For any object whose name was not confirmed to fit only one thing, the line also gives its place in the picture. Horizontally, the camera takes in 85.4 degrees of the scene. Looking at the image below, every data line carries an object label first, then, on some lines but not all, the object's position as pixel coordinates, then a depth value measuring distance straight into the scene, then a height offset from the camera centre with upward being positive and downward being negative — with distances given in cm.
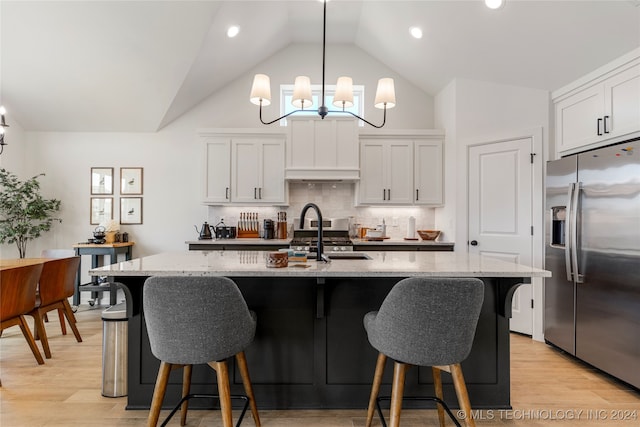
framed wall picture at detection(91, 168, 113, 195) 487 +44
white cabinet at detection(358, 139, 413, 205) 457 +63
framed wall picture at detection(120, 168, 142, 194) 486 +56
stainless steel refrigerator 247 -28
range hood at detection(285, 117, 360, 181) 448 +91
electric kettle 454 -21
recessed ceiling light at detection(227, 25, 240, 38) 391 +214
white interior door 366 +16
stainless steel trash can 230 -91
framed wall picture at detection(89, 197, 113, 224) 486 +13
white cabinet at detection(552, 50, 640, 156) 268 +99
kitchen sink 256 -28
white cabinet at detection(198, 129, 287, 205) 450 +67
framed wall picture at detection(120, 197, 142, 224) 486 +9
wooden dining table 320 -46
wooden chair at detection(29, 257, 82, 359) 302 -71
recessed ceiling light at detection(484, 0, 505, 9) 301 +190
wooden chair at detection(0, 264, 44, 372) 260 -63
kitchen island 216 -83
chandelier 260 +95
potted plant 431 +8
